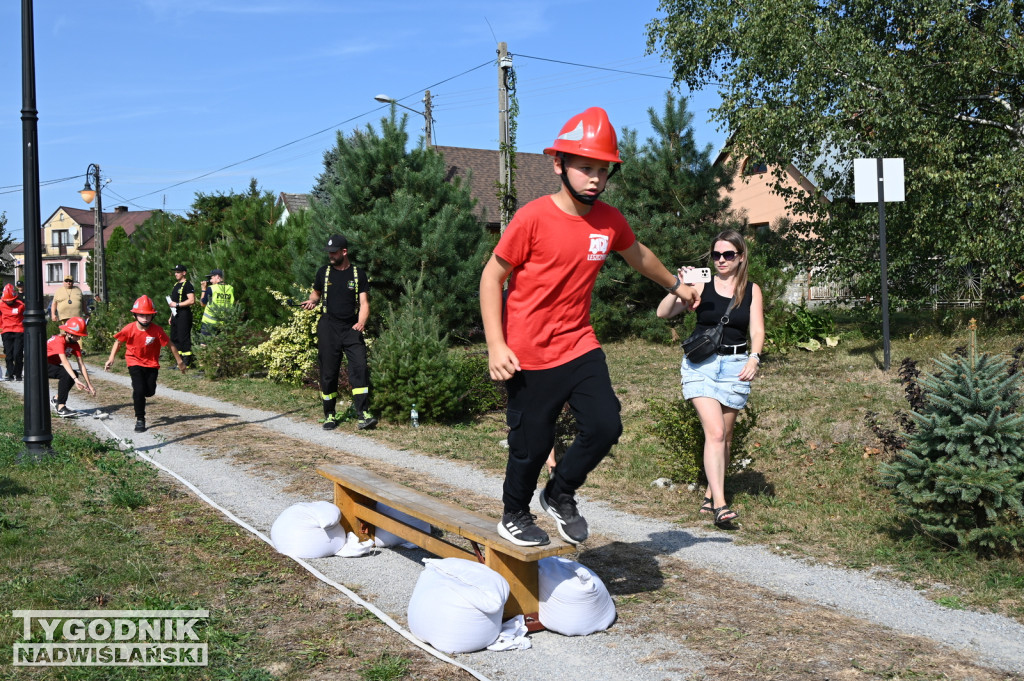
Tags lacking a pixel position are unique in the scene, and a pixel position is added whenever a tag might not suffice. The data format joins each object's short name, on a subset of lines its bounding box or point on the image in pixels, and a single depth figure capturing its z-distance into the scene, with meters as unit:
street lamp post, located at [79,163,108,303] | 35.52
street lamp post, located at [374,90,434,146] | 31.68
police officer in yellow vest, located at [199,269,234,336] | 17.50
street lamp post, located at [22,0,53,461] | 8.18
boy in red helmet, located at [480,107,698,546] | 4.18
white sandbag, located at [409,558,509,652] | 3.93
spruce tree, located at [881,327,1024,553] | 5.05
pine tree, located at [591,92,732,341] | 18.38
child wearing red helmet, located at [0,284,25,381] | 17.67
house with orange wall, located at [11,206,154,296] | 94.69
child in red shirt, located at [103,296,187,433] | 10.82
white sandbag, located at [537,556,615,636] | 4.17
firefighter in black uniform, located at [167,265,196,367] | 17.64
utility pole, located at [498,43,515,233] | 16.44
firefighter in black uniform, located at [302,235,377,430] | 10.63
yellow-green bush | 14.79
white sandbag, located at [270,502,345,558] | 5.51
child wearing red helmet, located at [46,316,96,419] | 11.72
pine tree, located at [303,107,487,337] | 16.06
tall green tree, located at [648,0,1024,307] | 12.40
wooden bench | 4.24
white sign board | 11.77
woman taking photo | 6.08
